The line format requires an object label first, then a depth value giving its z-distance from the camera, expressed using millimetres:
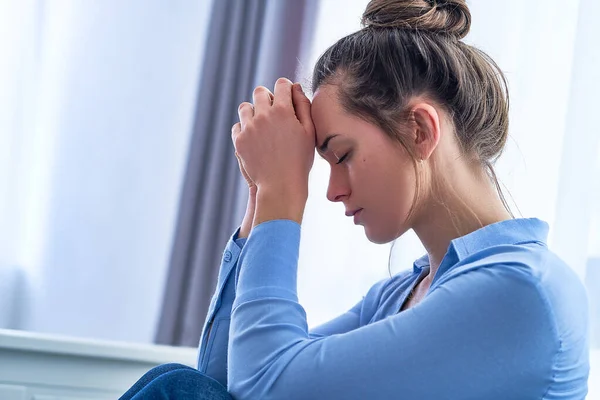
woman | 1447
